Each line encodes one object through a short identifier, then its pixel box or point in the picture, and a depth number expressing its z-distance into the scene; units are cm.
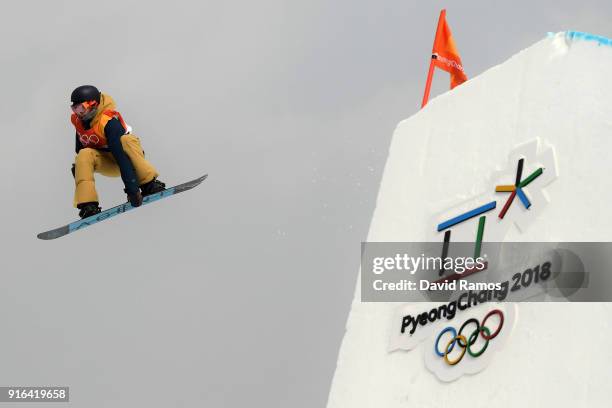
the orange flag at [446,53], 1994
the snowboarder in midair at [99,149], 1847
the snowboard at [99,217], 1914
